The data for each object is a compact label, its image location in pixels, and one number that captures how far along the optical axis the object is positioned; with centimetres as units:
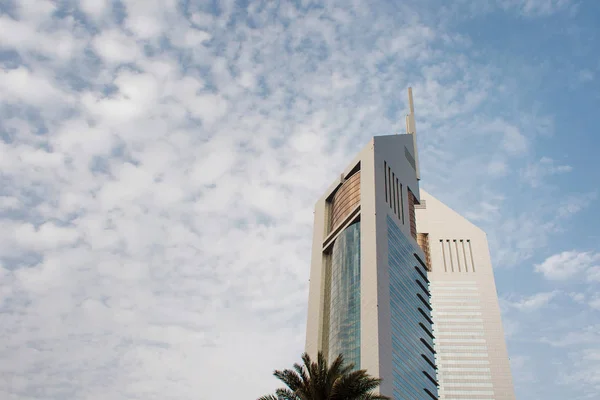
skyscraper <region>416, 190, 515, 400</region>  14062
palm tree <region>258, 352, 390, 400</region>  3456
